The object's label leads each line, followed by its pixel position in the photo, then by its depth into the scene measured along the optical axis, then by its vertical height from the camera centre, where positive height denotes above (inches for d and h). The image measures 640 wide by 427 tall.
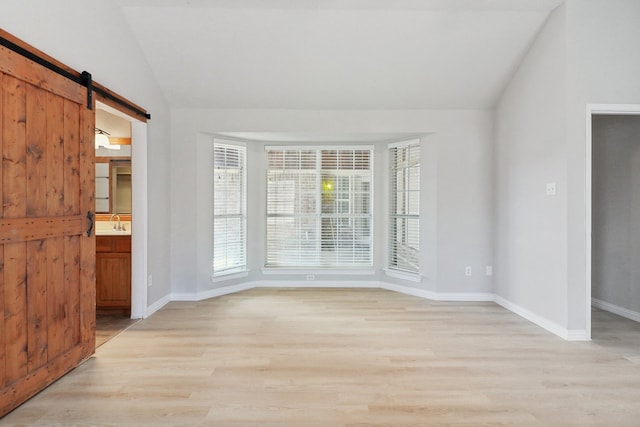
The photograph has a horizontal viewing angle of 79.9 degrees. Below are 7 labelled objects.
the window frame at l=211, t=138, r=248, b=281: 204.2 -0.9
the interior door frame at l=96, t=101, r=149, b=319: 163.3 -2.4
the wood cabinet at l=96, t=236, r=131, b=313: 164.9 -25.4
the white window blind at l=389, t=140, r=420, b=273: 209.3 +4.1
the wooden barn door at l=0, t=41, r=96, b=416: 89.3 -3.7
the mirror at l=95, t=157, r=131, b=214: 197.9 +14.8
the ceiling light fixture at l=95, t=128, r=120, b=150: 186.7 +36.9
